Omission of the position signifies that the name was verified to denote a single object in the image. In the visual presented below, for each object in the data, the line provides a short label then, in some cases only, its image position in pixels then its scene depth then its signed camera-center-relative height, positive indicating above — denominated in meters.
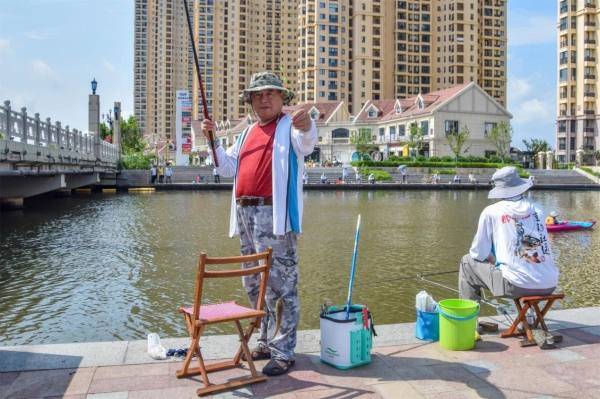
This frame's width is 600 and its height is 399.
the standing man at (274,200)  4.71 -0.21
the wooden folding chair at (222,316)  4.17 -1.04
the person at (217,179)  51.26 -0.39
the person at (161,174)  50.89 +0.08
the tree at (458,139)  72.62 +4.35
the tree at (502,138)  77.31 +4.62
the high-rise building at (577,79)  89.94 +14.46
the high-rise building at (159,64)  162.38 +31.52
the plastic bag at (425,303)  5.65 -1.26
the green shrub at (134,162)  53.51 +1.18
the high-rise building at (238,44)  138.62 +31.50
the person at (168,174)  50.34 +0.07
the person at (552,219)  19.25 -1.53
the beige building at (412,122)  77.38 +7.17
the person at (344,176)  54.88 -0.20
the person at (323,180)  52.28 -0.53
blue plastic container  5.57 -1.45
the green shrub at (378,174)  57.69 -0.02
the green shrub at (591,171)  61.71 +0.16
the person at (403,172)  56.77 +0.15
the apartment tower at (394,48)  111.50 +24.53
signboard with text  67.50 +6.07
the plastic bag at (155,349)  4.93 -1.48
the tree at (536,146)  100.56 +4.68
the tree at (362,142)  80.50 +4.35
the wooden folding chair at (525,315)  5.38 -1.33
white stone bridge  18.52 +0.84
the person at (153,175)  48.84 -0.01
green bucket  5.19 -1.36
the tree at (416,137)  76.31 +4.79
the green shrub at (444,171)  62.47 +0.25
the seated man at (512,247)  5.49 -0.71
